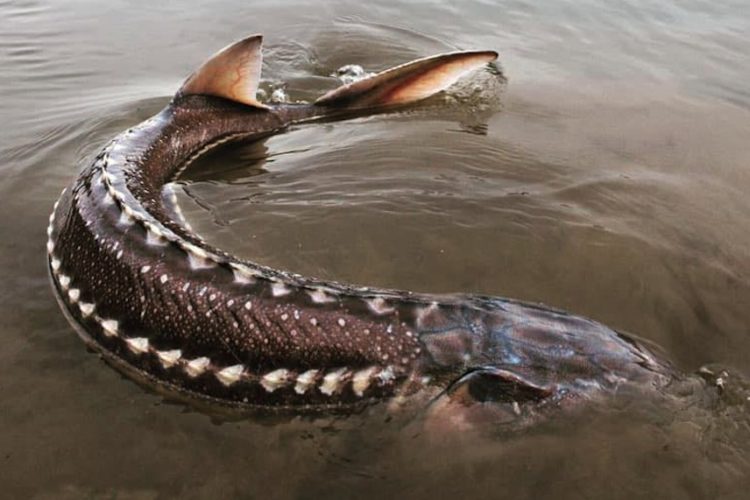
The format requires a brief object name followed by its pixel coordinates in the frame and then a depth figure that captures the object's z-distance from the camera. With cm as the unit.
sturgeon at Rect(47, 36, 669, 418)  244
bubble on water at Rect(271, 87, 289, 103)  534
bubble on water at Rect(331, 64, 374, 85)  575
